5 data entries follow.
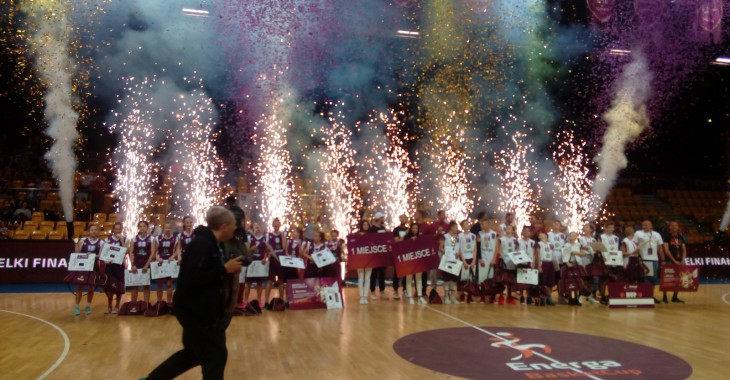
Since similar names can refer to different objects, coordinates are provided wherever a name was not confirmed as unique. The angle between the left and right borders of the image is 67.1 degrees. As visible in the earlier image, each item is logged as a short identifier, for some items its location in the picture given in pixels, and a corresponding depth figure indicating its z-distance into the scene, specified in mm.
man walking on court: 3754
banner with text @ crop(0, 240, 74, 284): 13914
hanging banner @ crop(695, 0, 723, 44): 15000
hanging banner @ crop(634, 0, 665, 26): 15734
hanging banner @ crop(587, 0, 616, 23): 15070
